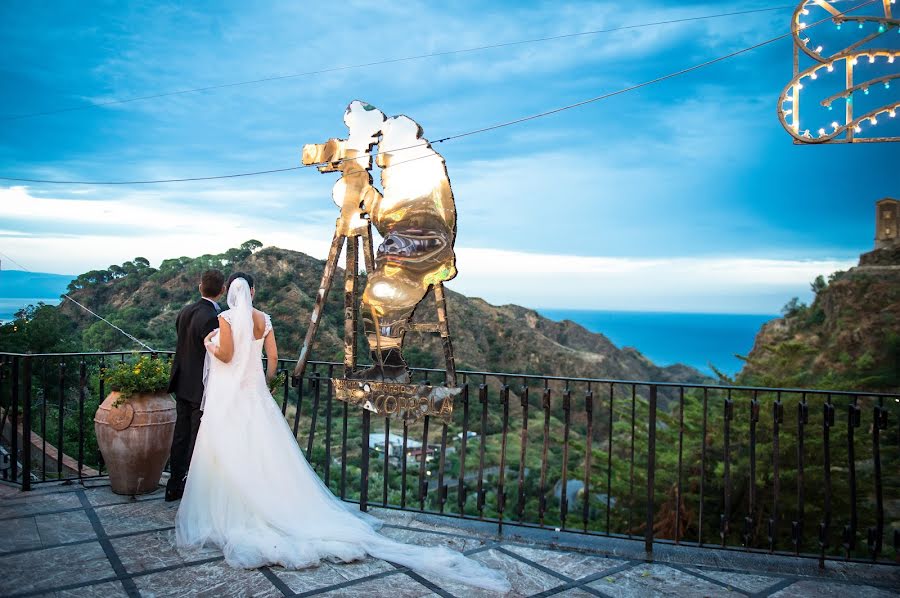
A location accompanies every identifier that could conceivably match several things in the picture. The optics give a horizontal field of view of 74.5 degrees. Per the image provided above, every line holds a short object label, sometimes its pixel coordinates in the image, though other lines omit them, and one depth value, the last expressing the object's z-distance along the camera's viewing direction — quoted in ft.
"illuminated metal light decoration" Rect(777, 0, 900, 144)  13.30
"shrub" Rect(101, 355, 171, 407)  14.80
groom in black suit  14.35
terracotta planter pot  14.78
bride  11.32
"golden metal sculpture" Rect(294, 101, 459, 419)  13.74
